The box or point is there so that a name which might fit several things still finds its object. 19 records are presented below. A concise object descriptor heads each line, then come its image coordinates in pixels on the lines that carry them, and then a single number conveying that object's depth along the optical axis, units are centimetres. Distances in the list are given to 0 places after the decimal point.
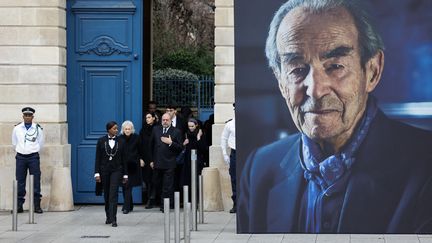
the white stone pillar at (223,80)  2106
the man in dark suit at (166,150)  2092
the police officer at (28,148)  2069
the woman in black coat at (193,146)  2203
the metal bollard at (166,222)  1341
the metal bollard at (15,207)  1777
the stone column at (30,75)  2134
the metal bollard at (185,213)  1436
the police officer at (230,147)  2036
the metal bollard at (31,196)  1817
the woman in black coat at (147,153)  2180
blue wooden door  2238
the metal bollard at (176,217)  1385
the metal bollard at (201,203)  1777
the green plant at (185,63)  3997
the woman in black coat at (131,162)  2027
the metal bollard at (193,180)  1742
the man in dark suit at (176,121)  2212
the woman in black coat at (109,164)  1898
